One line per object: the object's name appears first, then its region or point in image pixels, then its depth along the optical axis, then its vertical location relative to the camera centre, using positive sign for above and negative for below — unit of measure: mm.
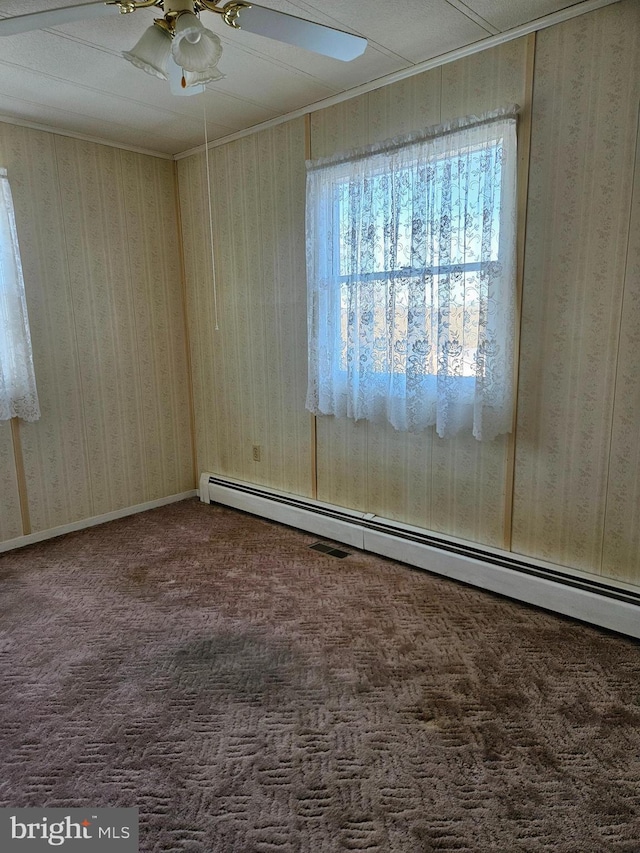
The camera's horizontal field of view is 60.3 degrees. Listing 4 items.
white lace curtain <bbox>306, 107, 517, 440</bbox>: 2502 +215
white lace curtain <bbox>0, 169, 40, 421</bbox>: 3199 -39
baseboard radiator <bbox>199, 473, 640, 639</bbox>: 2365 -1214
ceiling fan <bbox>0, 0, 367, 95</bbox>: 1596 +888
